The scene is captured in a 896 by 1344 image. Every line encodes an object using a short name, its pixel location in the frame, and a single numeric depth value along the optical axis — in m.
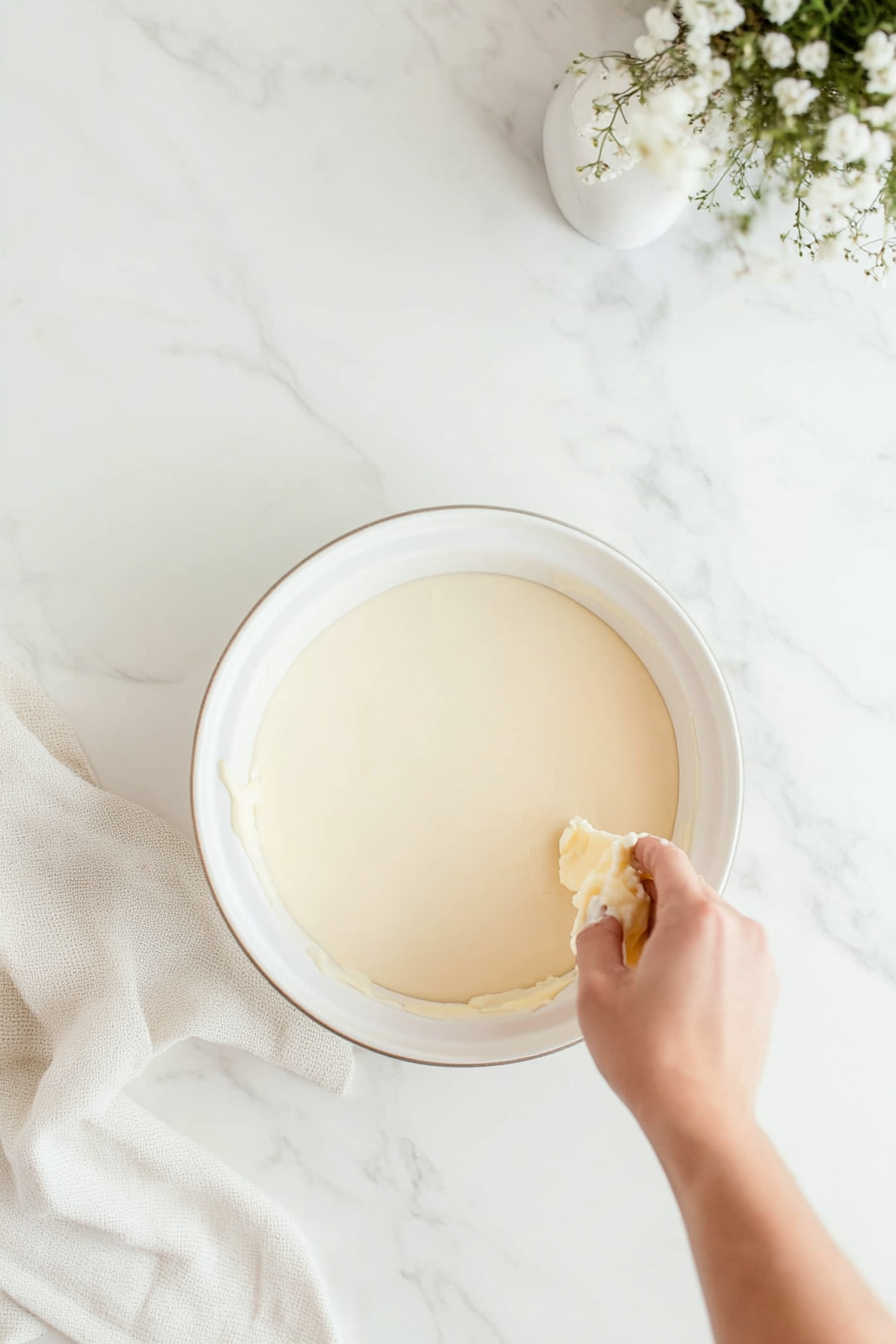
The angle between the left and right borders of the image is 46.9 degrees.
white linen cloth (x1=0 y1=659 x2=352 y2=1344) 0.89
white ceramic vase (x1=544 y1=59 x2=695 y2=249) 0.82
